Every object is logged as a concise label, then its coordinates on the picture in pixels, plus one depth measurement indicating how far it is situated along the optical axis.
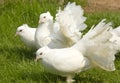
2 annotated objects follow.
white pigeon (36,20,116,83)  5.87
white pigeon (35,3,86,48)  6.69
